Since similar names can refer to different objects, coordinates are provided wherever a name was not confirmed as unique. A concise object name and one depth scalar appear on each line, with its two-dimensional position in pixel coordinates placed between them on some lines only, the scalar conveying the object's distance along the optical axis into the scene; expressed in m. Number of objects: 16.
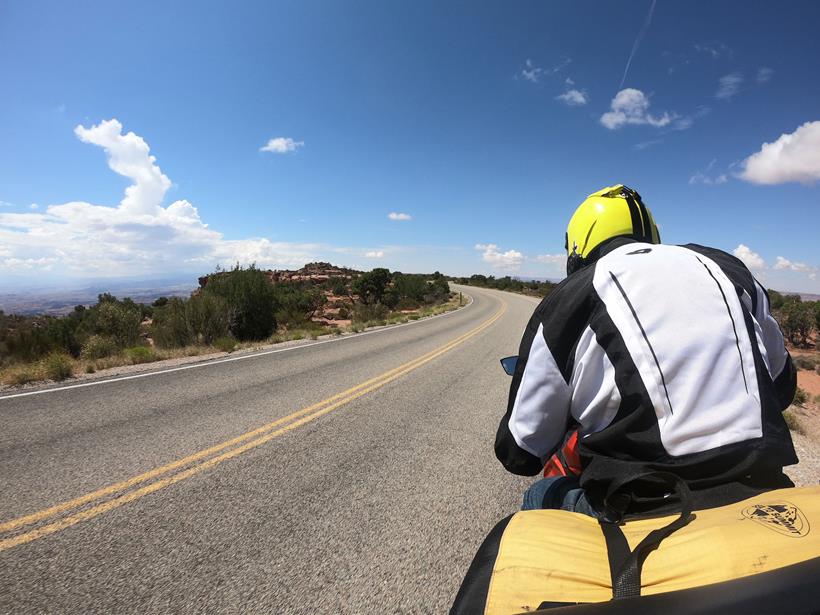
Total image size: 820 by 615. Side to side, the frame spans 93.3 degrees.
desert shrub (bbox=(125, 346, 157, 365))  9.21
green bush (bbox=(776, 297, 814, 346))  19.97
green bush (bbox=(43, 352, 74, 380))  7.15
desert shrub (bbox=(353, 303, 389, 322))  26.09
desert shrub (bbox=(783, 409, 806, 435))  5.25
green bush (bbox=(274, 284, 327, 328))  20.27
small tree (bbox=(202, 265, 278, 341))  15.36
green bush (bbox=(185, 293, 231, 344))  13.07
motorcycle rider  1.15
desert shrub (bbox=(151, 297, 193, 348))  12.75
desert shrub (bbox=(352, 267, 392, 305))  45.47
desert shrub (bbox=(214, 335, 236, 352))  11.13
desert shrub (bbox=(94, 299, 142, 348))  13.48
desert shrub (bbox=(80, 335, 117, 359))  9.97
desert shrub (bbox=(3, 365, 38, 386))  6.70
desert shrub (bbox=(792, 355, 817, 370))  13.55
